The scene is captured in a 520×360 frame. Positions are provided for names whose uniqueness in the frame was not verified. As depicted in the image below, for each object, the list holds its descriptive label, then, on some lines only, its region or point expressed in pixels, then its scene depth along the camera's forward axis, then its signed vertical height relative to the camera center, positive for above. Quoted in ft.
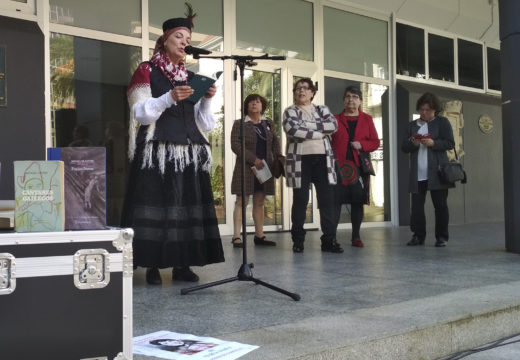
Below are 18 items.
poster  7.02 -1.95
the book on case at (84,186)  6.88 +0.14
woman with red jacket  19.06 +1.55
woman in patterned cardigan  17.49 +1.08
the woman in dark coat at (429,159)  19.71 +1.16
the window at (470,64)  35.88 +8.13
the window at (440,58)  33.86 +8.08
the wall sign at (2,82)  18.04 +3.69
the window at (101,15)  20.06 +6.67
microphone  10.52 +2.68
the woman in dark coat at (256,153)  19.69 +1.47
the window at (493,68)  37.70 +8.13
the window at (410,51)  31.96 +8.04
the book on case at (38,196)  6.40 +0.02
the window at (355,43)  28.89 +7.85
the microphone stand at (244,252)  10.83 -1.13
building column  18.08 +2.40
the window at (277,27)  25.64 +7.80
